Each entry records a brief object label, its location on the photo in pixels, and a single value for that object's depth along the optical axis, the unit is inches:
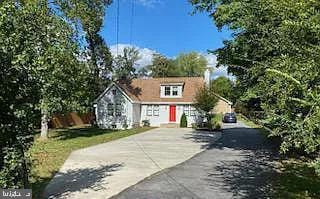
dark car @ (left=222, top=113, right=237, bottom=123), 1171.2
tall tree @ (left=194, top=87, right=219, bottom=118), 814.7
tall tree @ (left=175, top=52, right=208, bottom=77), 2094.4
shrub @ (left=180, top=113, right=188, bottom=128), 877.9
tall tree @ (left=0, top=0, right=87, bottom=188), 148.8
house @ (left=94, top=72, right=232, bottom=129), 882.6
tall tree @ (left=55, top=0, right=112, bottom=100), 549.7
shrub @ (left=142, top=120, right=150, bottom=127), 915.5
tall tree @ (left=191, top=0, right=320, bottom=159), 140.8
